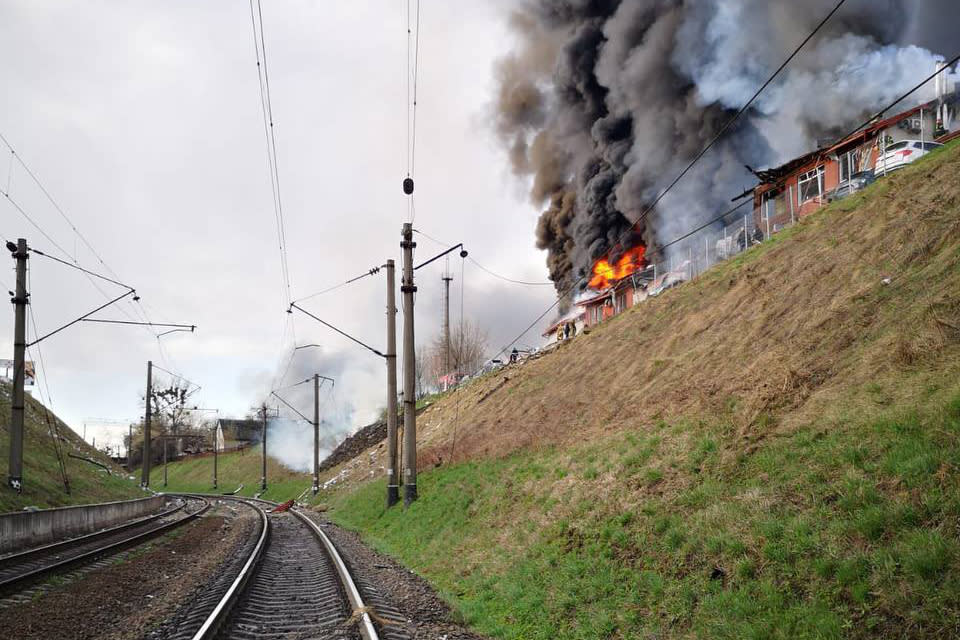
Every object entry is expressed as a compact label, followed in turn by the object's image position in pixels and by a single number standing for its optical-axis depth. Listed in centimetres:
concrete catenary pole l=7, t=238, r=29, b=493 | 2384
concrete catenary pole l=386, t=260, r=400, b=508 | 2567
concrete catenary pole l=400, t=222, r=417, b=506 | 2378
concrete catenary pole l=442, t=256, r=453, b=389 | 6410
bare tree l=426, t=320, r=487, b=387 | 9056
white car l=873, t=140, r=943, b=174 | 2622
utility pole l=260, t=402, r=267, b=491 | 6244
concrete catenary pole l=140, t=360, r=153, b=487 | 5018
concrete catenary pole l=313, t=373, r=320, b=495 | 4703
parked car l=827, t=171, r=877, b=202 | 2400
